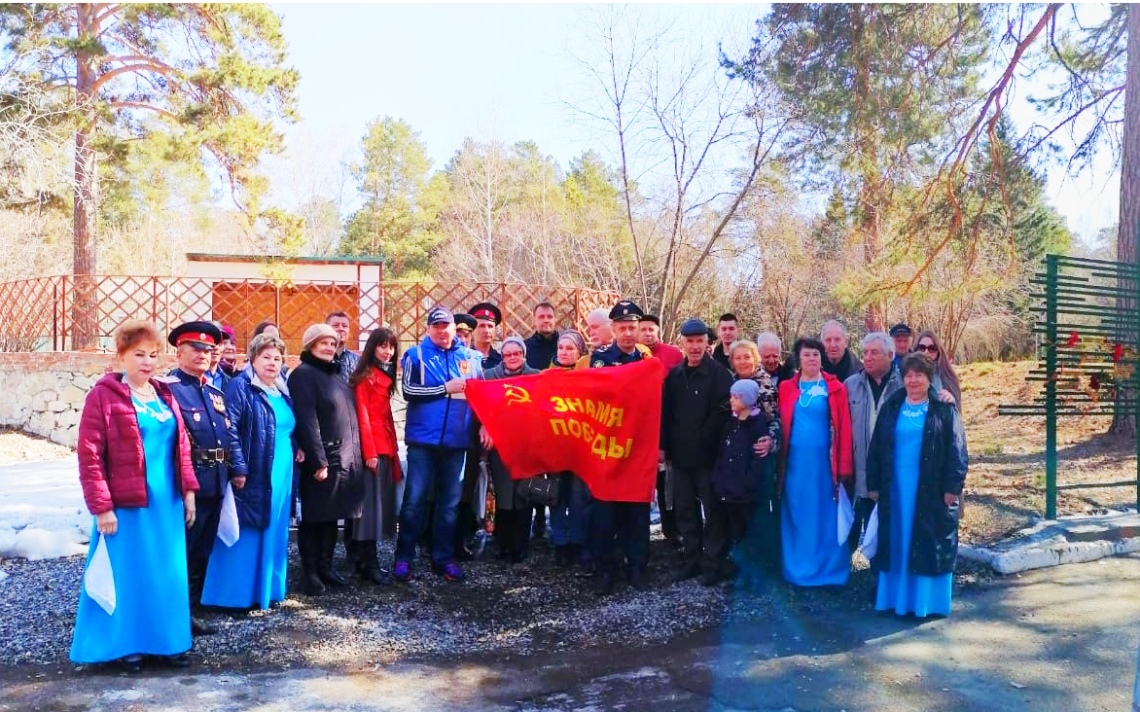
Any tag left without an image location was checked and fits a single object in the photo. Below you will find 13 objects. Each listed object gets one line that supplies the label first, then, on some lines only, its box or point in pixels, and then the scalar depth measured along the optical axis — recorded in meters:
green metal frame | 7.56
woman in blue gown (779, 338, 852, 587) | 5.59
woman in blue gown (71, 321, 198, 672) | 4.14
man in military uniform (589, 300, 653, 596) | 5.73
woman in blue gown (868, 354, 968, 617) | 5.00
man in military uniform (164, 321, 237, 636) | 4.89
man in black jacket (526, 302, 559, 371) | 7.01
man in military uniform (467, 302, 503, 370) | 6.79
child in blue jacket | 5.53
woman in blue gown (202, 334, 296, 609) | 5.14
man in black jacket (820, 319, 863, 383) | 6.53
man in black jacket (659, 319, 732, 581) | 5.79
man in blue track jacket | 5.91
